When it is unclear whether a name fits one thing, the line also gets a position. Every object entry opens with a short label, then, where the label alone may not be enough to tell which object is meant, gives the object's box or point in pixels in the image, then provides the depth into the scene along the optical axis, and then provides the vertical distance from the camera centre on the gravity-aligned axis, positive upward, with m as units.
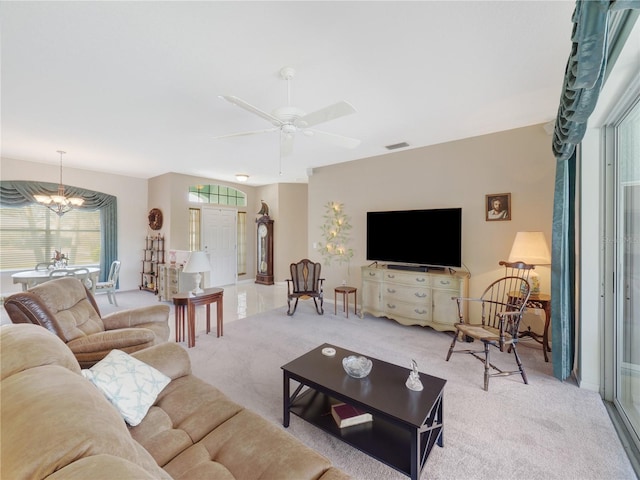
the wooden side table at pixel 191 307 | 3.25 -0.83
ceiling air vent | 4.10 +1.40
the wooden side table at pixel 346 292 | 4.54 -0.87
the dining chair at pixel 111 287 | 4.97 -0.87
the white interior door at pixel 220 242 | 6.76 -0.08
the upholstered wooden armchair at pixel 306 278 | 4.81 -0.68
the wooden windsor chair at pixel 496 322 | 2.50 -0.89
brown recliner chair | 1.83 -0.68
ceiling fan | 2.01 +0.95
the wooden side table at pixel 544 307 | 2.98 -0.74
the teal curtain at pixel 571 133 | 1.05 +0.71
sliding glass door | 1.92 -0.21
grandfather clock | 7.24 -0.24
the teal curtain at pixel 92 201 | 4.86 +0.70
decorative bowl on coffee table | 1.87 -0.86
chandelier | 4.71 +0.65
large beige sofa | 0.63 -0.55
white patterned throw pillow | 1.32 -0.74
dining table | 4.11 -0.59
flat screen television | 3.80 +0.03
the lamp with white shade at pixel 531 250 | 3.03 -0.12
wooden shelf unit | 6.22 -0.52
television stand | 3.62 -0.79
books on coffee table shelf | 1.73 -1.11
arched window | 6.59 +1.10
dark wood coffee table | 1.48 -0.95
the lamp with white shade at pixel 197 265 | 3.35 -0.32
